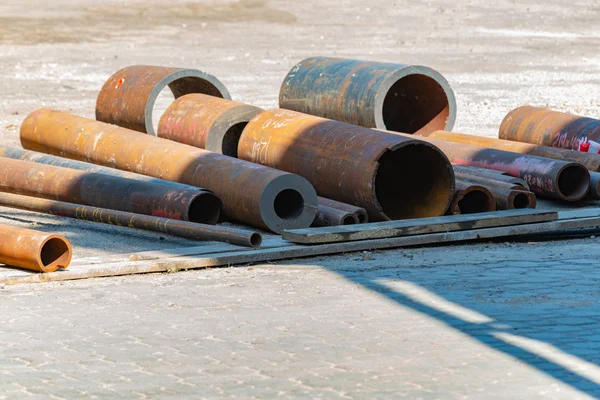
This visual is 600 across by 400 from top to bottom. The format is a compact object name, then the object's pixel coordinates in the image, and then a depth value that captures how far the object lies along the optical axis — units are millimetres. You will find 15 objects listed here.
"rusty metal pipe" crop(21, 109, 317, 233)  17766
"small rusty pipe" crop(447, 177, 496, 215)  18594
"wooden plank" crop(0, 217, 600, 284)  14941
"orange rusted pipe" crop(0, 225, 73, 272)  14555
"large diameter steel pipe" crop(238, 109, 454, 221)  18312
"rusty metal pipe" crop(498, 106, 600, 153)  23078
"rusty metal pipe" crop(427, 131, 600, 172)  21406
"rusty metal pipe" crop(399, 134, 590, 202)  20062
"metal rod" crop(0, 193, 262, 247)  16328
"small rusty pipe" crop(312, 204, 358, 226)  17766
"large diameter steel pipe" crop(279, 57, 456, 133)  24187
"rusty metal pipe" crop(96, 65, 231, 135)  25062
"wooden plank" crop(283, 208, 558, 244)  16484
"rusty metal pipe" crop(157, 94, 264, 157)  22562
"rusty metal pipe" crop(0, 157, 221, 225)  17984
